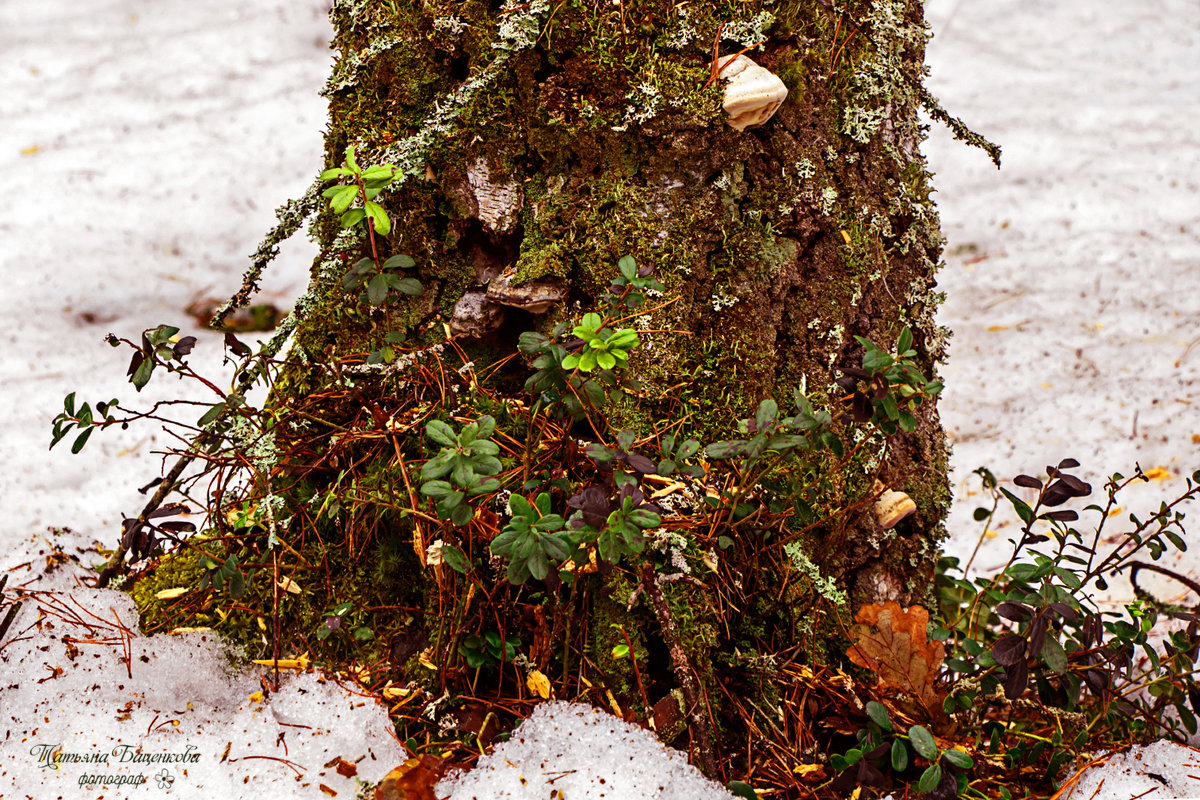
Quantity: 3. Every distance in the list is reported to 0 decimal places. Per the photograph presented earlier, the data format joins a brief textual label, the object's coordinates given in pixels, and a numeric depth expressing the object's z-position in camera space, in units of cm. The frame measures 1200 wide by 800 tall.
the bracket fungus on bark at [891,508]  184
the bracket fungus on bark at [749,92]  179
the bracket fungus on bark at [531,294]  181
